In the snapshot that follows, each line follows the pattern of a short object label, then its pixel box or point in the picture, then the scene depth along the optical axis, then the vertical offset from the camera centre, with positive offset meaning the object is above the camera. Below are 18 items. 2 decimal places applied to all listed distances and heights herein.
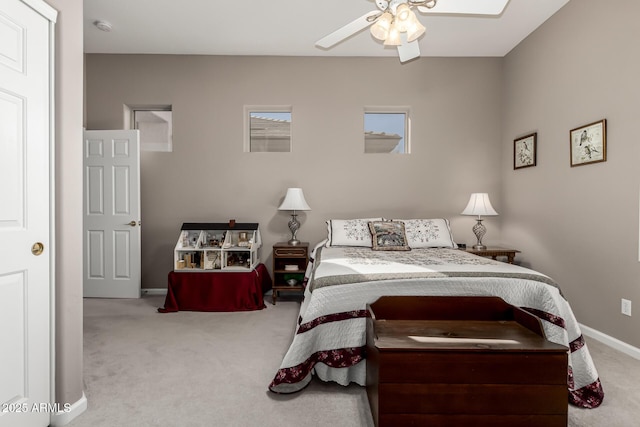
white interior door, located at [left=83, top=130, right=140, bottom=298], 3.96 -0.06
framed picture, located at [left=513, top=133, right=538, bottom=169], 3.64 +0.62
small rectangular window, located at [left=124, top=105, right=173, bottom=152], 4.37 +1.02
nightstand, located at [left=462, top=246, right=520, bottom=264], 3.62 -0.46
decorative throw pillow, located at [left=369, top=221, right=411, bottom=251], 3.43 -0.28
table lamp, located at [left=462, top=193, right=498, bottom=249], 3.79 -0.01
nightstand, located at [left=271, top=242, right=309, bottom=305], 3.80 -0.64
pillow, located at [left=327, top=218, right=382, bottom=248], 3.57 -0.26
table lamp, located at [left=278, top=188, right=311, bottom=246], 3.86 +0.06
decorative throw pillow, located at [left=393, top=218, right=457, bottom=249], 3.58 -0.27
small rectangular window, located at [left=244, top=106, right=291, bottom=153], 4.36 +0.94
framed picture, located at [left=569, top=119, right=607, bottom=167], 2.74 +0.54
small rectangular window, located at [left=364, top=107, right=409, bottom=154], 4.38 +0.95
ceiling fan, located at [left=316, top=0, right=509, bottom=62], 2.00 +1.16
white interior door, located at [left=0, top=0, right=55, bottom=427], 1.44 -0.03
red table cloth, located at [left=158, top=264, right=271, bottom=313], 3.60 -0.85
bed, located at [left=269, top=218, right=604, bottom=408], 1.94 -0.60
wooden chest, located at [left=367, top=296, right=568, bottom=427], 1.50 -0.75
